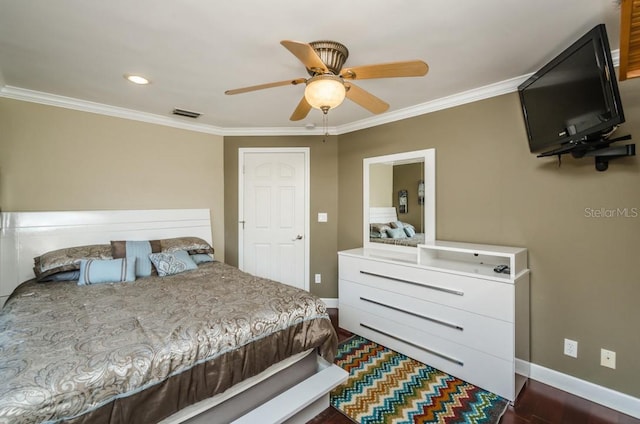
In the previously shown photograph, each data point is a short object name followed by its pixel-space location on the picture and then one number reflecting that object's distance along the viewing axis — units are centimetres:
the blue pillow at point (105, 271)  230
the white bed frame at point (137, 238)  160
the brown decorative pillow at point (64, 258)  232
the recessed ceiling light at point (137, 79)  229
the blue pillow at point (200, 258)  301
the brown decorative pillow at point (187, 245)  294
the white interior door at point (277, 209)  380
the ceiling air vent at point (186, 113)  308
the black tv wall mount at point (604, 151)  180
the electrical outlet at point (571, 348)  210
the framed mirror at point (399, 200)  292
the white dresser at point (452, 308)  203
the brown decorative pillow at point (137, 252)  258
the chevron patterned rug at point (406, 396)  187
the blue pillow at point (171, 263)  262
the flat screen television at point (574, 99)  151
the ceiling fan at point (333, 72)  148
